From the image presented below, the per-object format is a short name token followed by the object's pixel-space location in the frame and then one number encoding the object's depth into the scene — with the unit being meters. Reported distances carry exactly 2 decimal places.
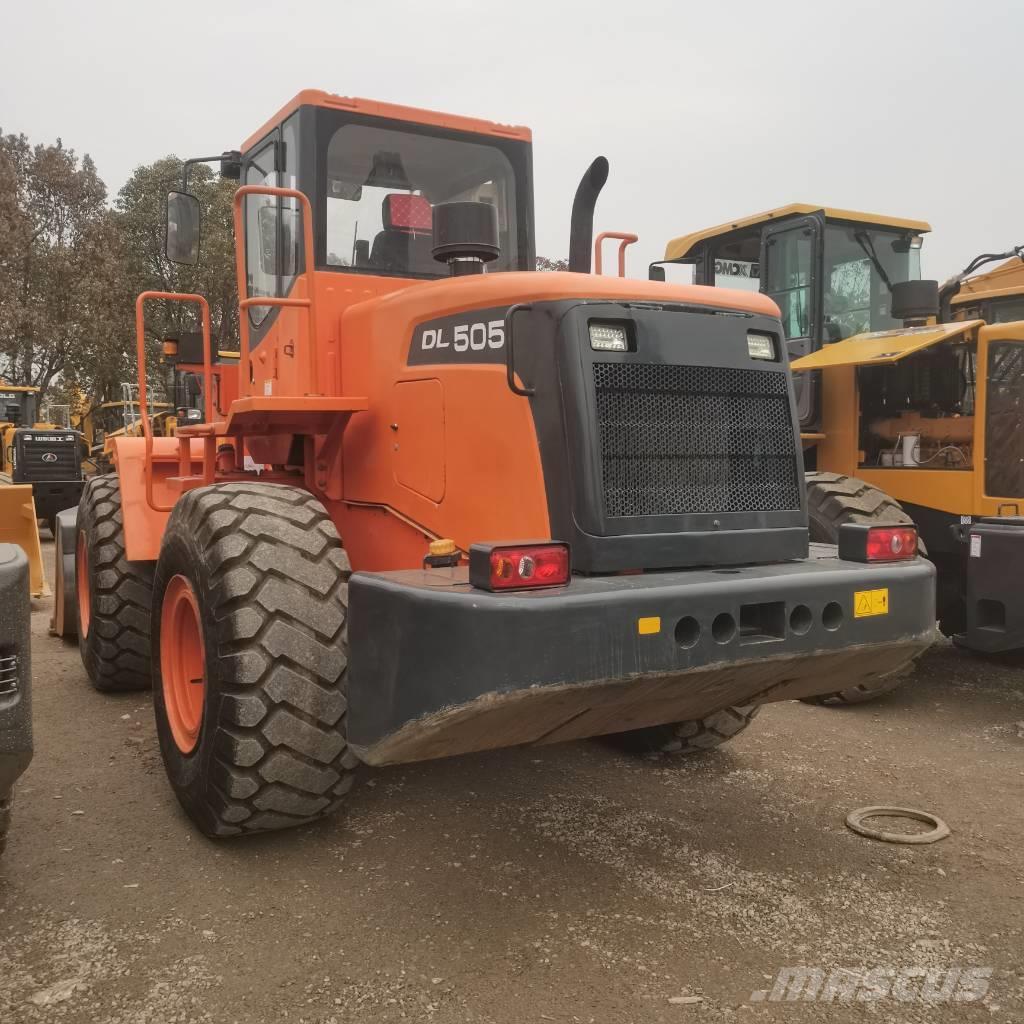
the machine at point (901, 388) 5.41
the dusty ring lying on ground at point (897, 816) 3.81
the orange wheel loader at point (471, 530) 2.84
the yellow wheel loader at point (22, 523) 8.32
